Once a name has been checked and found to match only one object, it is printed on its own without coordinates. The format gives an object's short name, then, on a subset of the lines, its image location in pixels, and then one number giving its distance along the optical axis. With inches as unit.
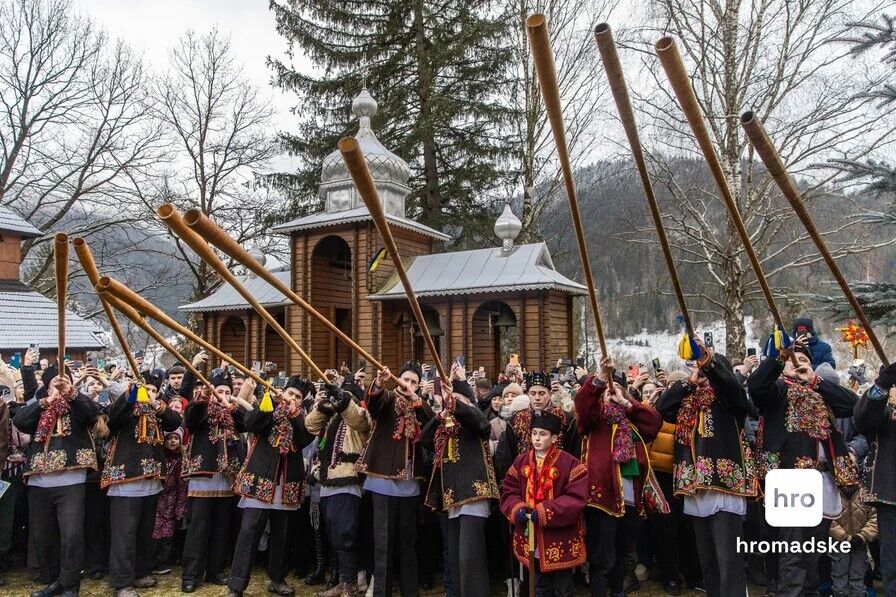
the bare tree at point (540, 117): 815.7
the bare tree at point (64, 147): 914.7
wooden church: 585.0
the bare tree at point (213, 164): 1040.8
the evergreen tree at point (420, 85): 941.8
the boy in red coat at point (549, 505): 184.2
